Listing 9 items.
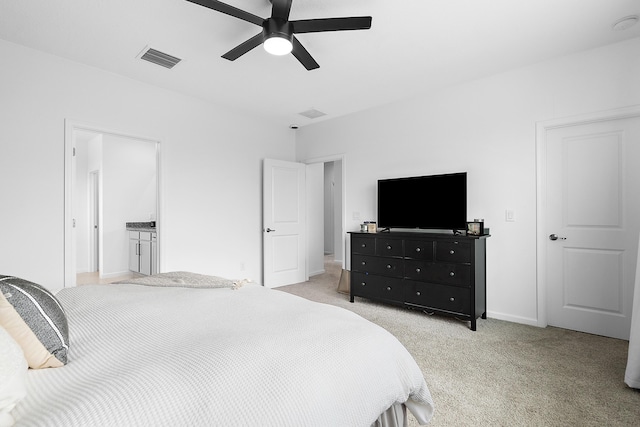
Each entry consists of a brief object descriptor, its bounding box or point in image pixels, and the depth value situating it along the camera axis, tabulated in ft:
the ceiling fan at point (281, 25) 6.55
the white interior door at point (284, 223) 15.64
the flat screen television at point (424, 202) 11.10
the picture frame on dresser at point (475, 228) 10.56
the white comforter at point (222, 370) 2.57
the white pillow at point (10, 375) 2.34
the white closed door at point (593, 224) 9.09
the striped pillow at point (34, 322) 3.15
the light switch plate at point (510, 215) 10.74
